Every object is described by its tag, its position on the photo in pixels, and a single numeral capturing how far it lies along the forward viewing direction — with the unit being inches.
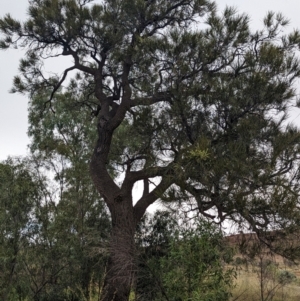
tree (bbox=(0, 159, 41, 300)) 206.0
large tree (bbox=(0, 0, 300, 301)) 146.0
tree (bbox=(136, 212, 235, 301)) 150.5
